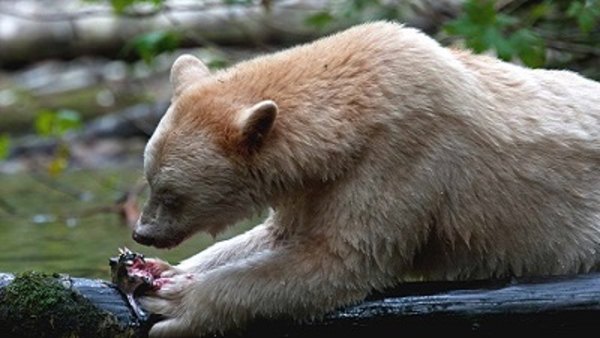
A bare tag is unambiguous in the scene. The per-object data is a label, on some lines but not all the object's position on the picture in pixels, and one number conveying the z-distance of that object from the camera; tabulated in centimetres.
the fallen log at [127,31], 2991
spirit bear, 1016
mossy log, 995
